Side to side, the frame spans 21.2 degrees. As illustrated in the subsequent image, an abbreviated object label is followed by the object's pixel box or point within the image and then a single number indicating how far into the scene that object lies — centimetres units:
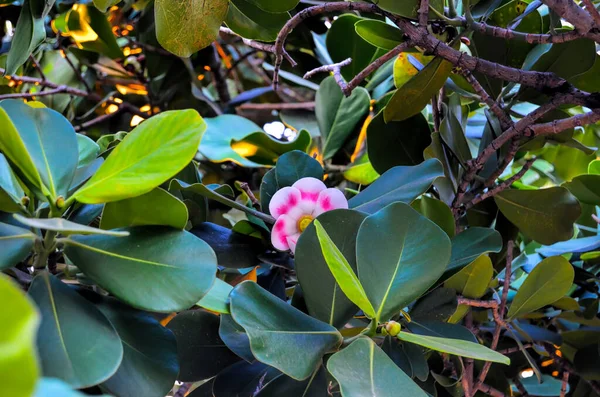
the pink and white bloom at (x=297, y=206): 140
